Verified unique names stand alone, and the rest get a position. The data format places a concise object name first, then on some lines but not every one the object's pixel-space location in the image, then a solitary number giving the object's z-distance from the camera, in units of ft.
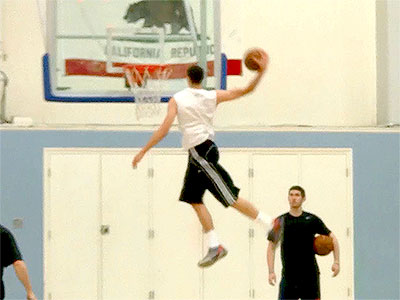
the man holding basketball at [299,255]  47.95
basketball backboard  58.65
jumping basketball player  39.96
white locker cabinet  58.57
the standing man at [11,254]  44.82
